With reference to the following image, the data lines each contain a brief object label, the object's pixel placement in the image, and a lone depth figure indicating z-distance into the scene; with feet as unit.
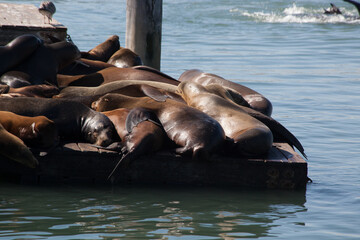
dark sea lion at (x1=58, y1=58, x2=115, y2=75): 56.18
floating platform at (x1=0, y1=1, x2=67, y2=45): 59.00
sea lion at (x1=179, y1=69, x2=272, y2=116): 51.75
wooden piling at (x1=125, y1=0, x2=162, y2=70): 63.31
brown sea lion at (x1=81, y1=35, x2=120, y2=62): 63.57
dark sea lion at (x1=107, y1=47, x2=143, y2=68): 60.18
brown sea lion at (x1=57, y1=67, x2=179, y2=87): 52.75
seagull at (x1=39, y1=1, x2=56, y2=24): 63.62
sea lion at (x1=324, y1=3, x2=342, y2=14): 178.60
